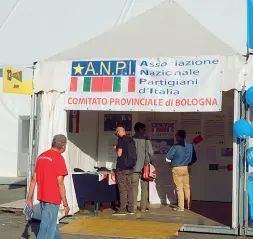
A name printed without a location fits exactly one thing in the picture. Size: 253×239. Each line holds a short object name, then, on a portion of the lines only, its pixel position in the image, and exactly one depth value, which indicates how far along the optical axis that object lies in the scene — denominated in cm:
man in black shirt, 871
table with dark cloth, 894
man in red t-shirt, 584
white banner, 759
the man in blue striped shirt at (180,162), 916
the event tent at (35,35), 1667
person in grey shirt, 883
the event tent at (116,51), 816
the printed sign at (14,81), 859
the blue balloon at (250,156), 727
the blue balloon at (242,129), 720
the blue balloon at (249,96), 712
